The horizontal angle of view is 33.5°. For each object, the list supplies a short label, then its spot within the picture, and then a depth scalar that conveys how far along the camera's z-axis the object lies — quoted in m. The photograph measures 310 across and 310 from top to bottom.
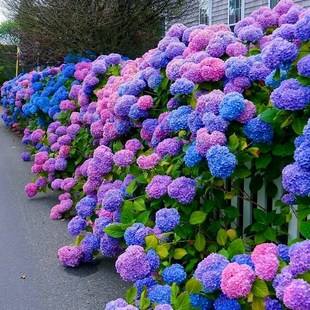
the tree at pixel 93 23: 8.13
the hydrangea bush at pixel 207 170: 2.00
